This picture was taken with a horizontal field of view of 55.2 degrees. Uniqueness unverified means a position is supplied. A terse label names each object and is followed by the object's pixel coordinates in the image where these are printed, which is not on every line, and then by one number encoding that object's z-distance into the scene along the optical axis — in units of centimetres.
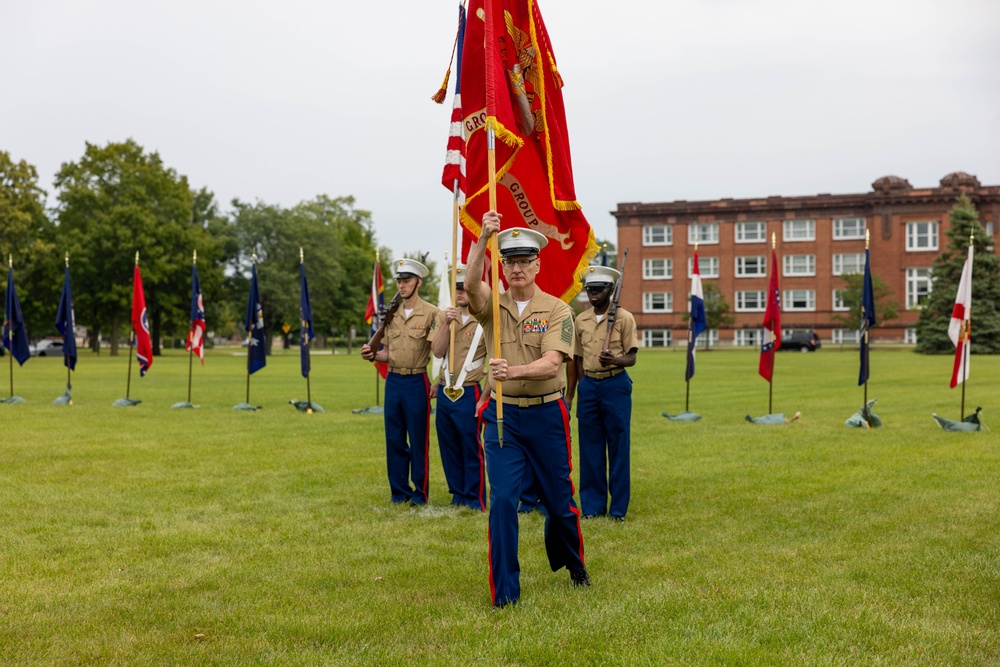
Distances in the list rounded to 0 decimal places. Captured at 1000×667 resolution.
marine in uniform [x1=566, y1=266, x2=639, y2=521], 966
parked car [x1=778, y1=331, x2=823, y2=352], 7231
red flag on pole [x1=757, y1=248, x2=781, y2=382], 1884
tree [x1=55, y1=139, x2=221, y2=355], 6244
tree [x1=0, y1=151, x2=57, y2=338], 5896
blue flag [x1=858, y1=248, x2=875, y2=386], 1773
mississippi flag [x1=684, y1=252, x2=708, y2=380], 1830
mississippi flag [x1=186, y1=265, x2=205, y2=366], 2358
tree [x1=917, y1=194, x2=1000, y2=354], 6216
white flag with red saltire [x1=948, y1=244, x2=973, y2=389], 1675
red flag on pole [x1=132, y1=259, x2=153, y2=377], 2338
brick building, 8194
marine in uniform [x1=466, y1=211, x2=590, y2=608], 645
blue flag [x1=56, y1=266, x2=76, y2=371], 2362
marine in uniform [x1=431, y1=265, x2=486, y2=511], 1036
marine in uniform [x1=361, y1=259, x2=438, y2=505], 1025
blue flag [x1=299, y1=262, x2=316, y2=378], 2195
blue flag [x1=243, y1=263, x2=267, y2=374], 2247
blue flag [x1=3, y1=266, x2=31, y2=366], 2486
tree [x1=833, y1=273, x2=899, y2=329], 7388
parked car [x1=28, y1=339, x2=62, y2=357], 7277
